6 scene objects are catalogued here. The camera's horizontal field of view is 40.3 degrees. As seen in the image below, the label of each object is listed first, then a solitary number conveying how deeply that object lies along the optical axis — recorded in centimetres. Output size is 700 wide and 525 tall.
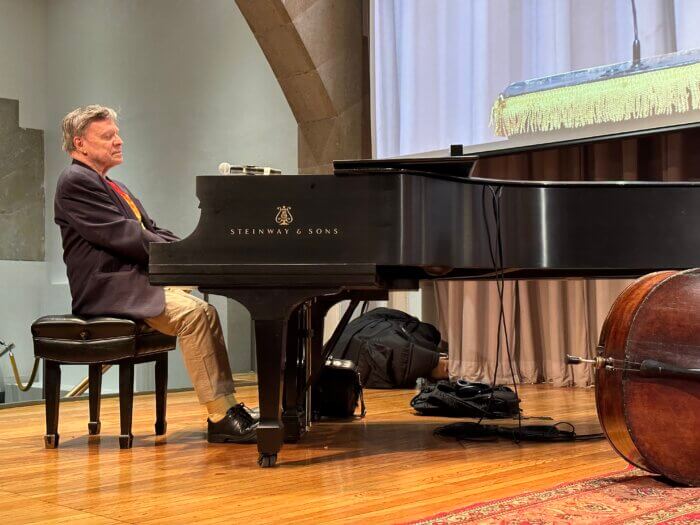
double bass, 232
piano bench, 327
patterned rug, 200
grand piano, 281
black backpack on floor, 561
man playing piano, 333
